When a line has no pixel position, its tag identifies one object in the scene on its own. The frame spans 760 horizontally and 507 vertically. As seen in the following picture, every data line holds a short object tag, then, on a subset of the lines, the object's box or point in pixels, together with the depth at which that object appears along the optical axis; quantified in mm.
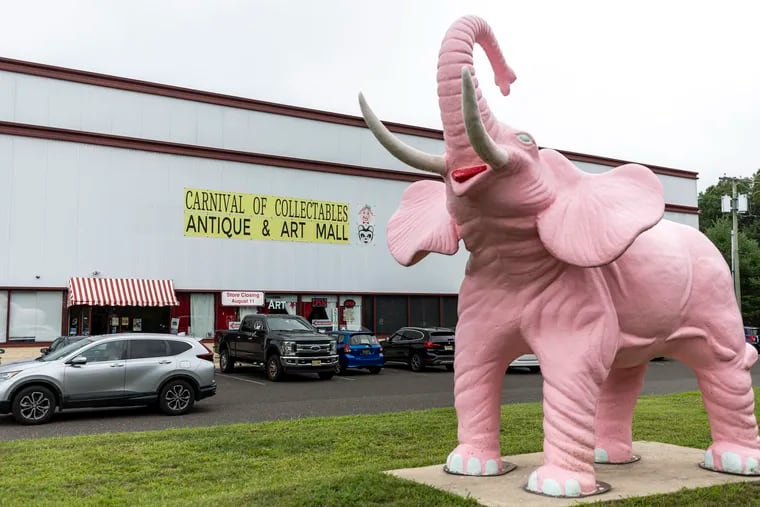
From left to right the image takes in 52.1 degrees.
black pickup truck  19984
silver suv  12656
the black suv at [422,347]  23891
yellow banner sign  25547
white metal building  22953
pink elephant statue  5035
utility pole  34656
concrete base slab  5355
